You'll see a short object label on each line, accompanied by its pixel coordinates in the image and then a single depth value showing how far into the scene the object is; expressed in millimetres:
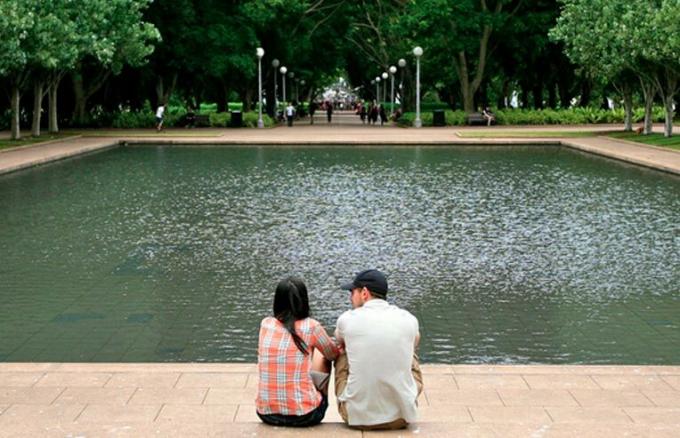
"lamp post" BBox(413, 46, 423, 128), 53812
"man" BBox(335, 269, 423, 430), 5754
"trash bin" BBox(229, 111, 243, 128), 55656
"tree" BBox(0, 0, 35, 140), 31938
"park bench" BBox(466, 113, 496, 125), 55656
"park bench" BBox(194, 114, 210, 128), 55156
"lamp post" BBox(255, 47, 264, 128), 54844
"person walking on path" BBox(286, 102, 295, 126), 59875
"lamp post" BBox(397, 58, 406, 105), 60719
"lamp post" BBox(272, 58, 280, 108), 59469
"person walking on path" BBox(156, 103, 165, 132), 50125
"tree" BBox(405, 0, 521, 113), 54094
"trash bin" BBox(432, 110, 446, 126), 55281
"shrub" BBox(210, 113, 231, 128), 55750
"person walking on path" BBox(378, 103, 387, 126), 62625
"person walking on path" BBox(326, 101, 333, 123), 70788
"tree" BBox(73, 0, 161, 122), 40156
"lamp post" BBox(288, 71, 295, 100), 76956
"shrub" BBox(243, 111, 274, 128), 55875
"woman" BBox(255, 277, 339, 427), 5898
